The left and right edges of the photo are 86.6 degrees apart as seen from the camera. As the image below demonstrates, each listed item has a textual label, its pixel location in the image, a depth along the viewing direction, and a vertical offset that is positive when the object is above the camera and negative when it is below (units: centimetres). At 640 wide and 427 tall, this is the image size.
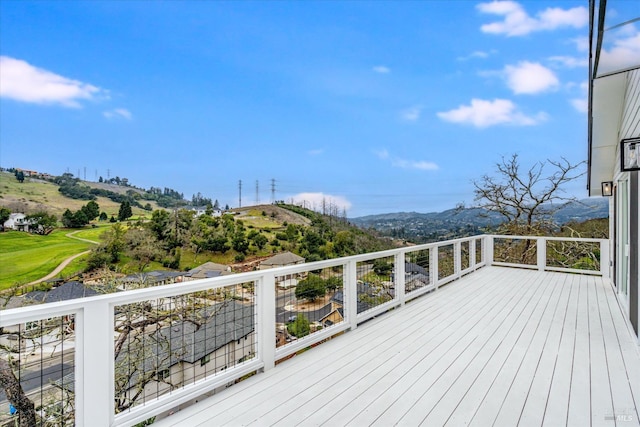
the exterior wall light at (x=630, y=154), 293 +52
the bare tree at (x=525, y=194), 1021 +59
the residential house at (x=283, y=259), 2038 -290
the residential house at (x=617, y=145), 184 +86
